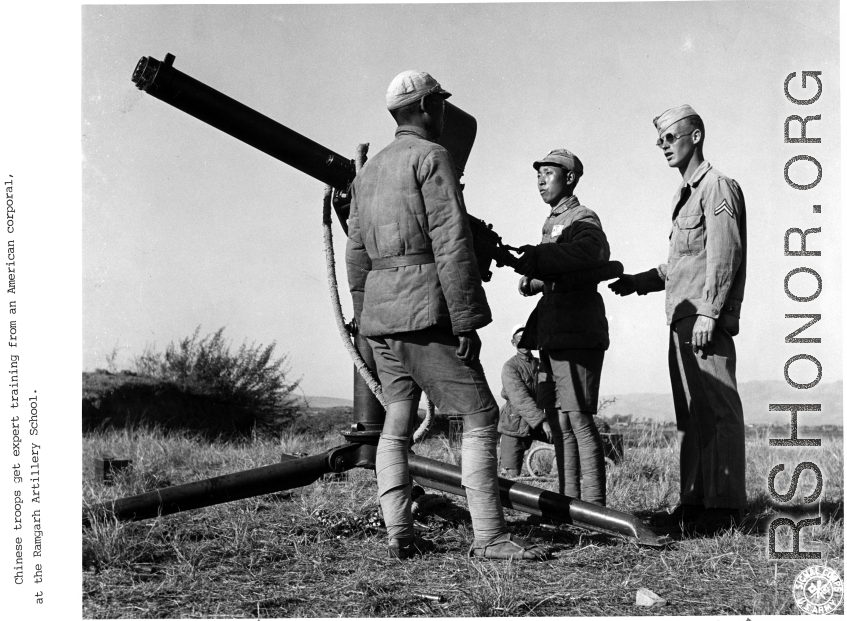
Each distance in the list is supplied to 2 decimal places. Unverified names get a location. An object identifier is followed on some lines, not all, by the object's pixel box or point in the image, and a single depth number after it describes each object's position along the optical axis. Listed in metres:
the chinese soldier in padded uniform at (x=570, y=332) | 4.82
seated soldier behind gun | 7.54
